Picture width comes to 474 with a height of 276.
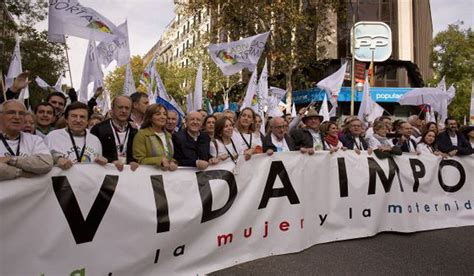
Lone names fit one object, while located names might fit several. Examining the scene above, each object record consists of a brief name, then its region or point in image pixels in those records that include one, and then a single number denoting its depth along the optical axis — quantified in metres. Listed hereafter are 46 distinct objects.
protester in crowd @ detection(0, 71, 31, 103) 5.38
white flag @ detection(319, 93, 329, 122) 11.35
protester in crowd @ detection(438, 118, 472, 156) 6.49
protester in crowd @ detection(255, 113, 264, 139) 6.12
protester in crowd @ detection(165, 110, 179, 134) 5.07
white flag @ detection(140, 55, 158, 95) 9.70
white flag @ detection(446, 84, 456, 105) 12.61
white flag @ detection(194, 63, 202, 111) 9.07
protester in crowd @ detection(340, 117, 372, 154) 6.32
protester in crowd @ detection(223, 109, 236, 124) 5.90
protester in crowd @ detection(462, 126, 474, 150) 7.13
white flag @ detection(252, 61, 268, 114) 9.51
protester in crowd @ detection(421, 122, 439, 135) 7.34
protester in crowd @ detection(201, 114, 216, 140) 5.59
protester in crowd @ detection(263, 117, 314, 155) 5.69
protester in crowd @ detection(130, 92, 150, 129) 5.19
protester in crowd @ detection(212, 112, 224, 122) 5.15
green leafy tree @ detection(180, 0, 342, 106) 19.84
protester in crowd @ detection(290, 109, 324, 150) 6.00
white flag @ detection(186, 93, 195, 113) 11.22
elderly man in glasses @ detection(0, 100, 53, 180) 3.21
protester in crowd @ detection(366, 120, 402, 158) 5.92
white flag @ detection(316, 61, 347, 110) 10.91
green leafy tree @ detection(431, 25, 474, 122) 32.81
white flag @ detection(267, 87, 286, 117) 11.61
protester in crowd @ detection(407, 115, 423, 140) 9.21
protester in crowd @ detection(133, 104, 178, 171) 4.05
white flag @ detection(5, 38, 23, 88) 9.00
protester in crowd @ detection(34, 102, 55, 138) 4.70
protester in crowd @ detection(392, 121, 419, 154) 6.69
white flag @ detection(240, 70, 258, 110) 8.83
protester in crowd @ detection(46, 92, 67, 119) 5.25
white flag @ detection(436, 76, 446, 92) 12.46
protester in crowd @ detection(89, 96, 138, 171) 4.23
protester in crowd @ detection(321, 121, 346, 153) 6.22
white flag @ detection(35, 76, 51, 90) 13.86
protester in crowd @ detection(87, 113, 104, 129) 6.08
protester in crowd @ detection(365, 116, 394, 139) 7.05
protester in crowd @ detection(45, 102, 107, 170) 3.83
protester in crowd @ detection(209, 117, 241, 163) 4.90
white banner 3.30
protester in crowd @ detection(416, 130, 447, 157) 6.85
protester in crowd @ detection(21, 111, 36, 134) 4.19
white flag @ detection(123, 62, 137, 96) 8.62
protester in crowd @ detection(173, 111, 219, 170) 4.39
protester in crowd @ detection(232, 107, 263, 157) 5.37
